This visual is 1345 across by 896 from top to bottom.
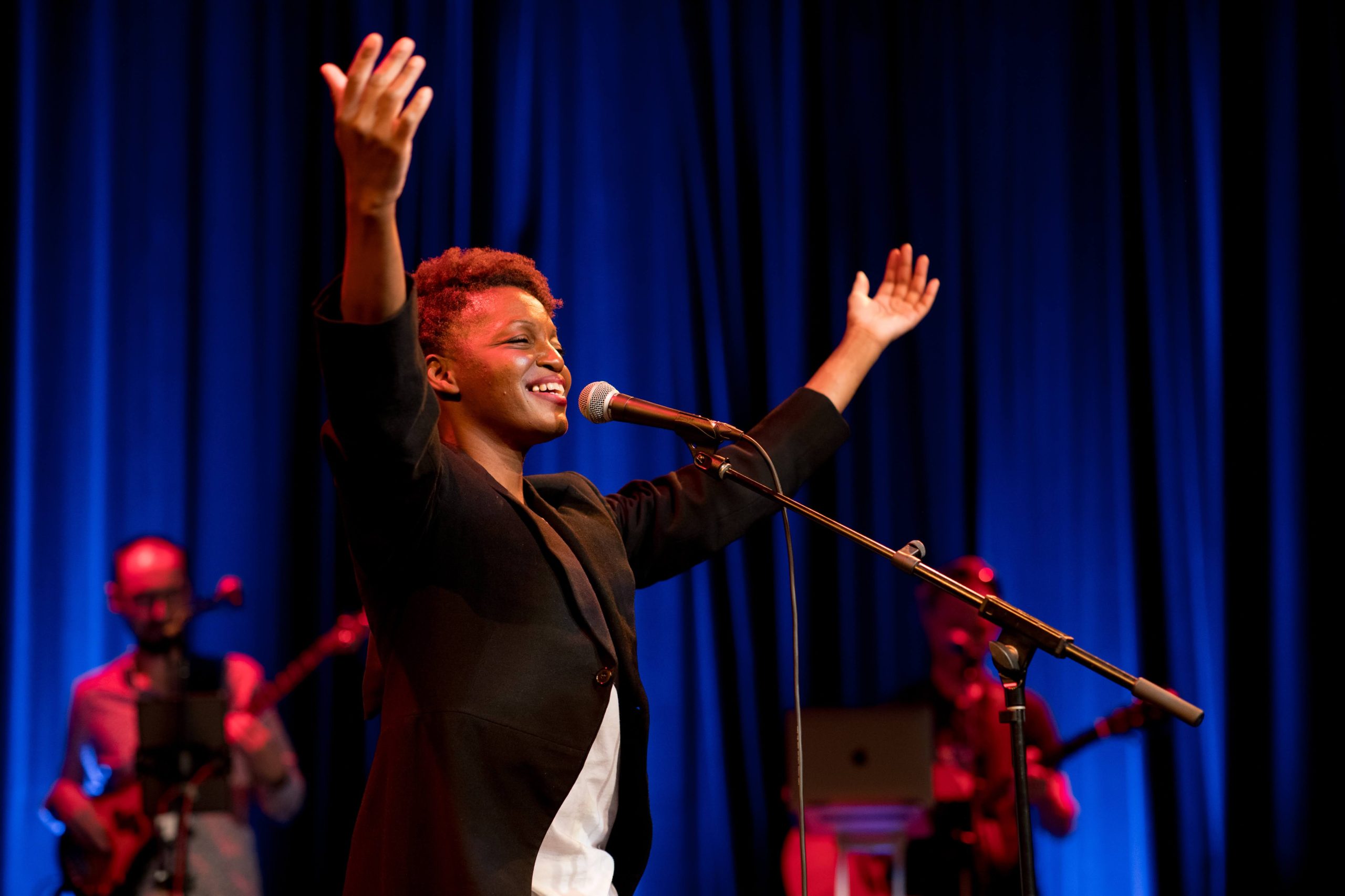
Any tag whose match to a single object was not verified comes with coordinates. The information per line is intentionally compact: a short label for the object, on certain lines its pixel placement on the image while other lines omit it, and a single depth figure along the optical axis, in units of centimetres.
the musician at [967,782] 418
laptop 389
